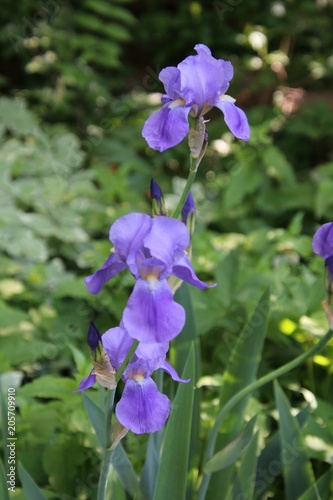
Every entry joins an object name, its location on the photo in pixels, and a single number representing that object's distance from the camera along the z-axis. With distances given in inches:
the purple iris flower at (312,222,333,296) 44.3
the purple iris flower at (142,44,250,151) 43.8
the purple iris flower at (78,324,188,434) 43.7
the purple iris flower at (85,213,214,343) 40.9
